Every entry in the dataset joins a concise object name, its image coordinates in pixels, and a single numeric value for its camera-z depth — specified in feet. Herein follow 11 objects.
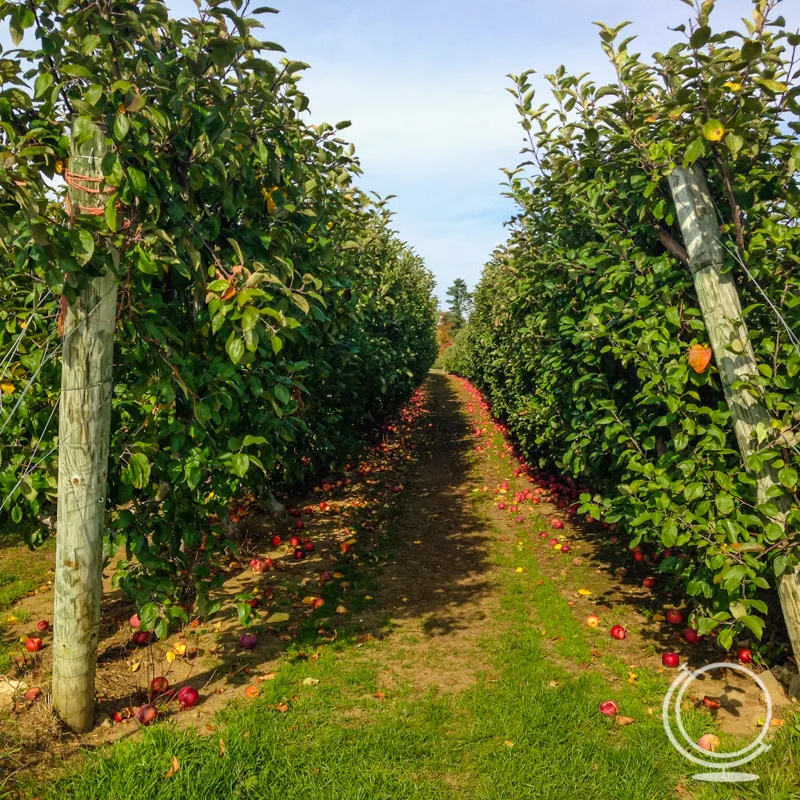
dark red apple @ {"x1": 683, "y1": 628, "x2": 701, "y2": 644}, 12.30
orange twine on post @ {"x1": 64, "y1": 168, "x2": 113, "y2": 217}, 8.73
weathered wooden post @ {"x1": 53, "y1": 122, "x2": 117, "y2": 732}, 8.98
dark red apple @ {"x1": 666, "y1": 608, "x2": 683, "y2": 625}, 13.01
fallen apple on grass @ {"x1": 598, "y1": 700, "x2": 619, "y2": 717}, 10.17
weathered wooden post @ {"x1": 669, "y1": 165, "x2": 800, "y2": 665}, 9.77
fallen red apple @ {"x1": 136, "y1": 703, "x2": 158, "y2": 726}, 9.84
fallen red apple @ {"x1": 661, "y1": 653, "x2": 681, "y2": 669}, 11.68
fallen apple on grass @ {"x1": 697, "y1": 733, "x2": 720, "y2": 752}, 9.09
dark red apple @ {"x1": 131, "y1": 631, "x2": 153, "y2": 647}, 12.37
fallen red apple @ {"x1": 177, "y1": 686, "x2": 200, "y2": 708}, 10.34
